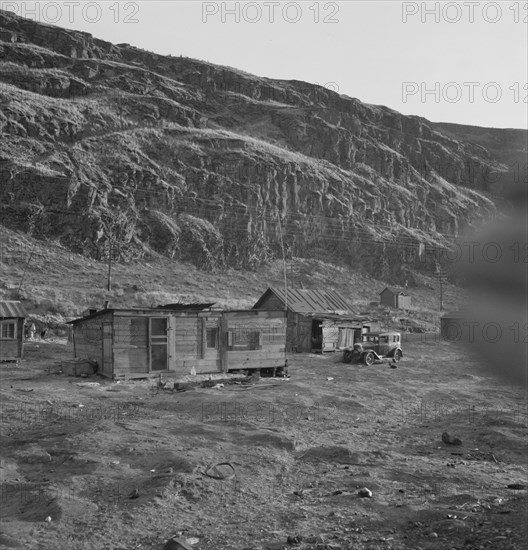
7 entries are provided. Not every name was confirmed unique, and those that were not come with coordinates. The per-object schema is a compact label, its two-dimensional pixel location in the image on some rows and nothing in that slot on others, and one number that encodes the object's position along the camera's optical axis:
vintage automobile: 31.55
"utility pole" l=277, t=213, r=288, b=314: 39.03
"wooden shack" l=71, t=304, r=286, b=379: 22.19
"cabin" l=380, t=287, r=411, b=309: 67.75
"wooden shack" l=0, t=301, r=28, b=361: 26.69
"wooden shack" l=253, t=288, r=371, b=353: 37.81
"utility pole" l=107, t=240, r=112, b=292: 50.98
